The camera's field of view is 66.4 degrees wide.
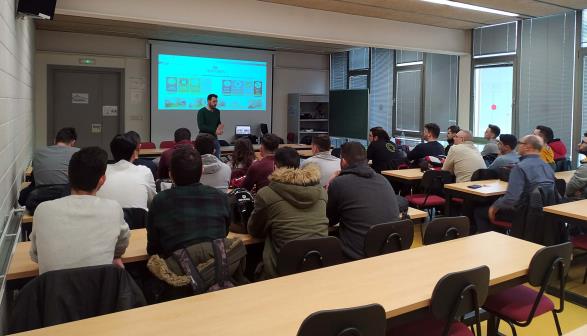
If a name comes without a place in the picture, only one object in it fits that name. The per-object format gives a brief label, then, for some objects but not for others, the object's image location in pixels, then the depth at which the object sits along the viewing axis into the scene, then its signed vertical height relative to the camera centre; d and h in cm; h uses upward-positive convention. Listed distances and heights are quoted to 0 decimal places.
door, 852 +77
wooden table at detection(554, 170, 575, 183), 538 -33
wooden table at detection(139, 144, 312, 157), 684 -12
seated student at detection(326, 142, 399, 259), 284 -36
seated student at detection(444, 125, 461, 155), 694 +23
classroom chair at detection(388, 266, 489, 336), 181 -62
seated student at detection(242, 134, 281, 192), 359 -23
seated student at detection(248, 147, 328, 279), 256 -38
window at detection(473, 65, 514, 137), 735 +85
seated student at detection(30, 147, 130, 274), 190 -36
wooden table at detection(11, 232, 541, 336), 152 -61
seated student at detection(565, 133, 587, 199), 425 -34
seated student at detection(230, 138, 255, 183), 432 -11
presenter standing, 704 +40
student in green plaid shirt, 218 -34
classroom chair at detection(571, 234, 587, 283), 358 -75
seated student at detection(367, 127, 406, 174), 629 -10
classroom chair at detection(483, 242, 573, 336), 217 -83
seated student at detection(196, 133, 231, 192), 374 -20
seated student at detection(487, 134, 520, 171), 510 -7
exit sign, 844 +155
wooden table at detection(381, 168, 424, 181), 549 -34
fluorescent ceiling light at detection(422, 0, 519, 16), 595 +194
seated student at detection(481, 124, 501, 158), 648 +10
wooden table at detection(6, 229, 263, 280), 212 -59
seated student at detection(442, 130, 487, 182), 529 -16
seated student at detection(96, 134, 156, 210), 286 -27
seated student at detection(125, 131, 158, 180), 434 -21
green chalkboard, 941 +71
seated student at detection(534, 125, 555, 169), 539 +6
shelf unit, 1045 +70
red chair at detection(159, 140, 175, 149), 752 -2
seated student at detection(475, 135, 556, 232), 381 -23
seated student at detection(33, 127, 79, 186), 402 -21
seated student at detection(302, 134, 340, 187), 433 -13
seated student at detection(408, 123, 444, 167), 635 -3
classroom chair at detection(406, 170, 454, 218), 530 -50
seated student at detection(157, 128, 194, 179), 441 -21
